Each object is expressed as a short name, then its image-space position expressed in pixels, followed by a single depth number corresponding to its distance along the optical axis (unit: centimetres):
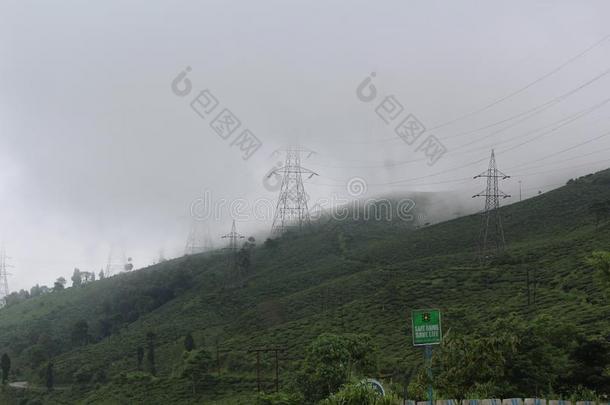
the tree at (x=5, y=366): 10262
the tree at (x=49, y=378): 9256
